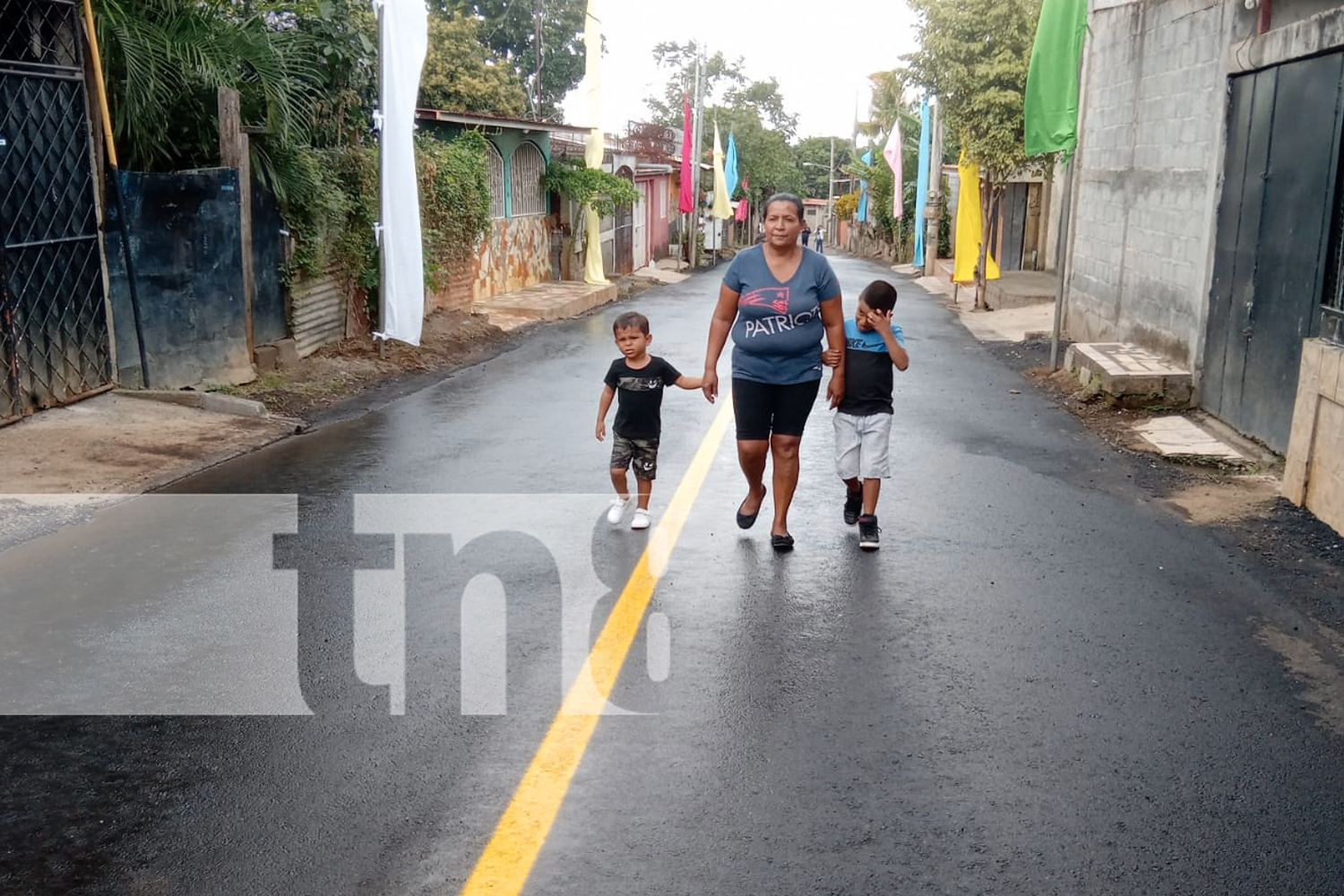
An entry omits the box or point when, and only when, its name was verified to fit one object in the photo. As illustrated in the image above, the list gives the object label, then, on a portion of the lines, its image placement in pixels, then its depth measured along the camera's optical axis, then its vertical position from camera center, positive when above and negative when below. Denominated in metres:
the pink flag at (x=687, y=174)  37.44 +0.13
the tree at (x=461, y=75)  38.53 +3.08
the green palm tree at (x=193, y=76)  10.40 +0.83
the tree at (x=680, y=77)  70.50 +5.64
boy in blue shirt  6.71 -1.20
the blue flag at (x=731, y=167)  50.12 +0.47
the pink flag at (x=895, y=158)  36.76 +0.64
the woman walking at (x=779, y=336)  6.27 -0.77
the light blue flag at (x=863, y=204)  55.12 -1.04
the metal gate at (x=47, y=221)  9.01 -0.35
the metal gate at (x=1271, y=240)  8.66 -0.41
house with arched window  20.25 -0.68
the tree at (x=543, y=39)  51.09 +5.57
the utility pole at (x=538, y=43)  36.78 +4.05
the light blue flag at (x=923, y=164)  31.02 +0.40
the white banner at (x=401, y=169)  13.24 +0.06
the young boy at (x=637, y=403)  6.91 -1.21
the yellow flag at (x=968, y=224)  23.42 -0.80
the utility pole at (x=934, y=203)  31.62 -0.57
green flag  13.12 +1.09
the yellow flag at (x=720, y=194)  42.47 -0.54
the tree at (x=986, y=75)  22.58 +1.86
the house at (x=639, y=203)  33.24 -0.82
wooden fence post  10.89 +0.25
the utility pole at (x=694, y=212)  40.83 -1.09
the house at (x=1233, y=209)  8.40 -0.21
